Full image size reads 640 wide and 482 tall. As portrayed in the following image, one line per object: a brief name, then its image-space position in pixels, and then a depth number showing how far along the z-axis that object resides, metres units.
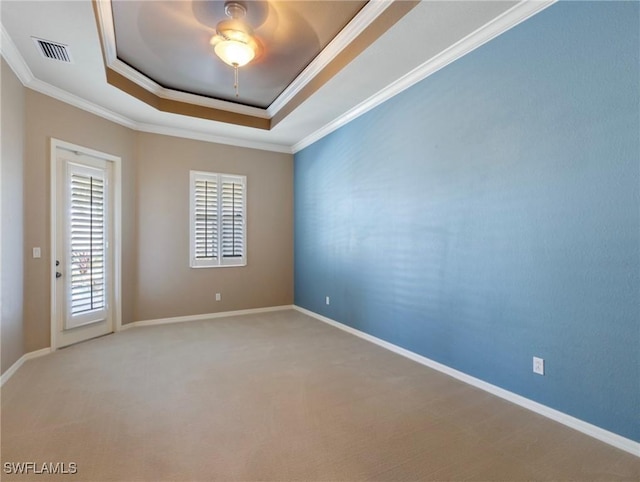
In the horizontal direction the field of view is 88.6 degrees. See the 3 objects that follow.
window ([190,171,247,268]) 5.29
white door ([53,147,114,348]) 3.87
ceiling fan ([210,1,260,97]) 2.78
